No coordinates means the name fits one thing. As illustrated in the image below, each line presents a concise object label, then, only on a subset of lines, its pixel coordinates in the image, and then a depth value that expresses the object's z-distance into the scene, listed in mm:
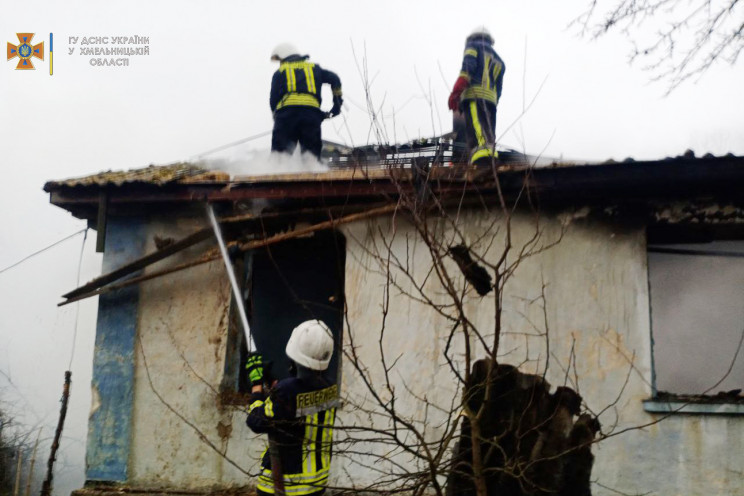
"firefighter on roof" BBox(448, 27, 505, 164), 8398
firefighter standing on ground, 4328
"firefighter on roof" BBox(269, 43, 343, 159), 8719
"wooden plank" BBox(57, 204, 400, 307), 6238
